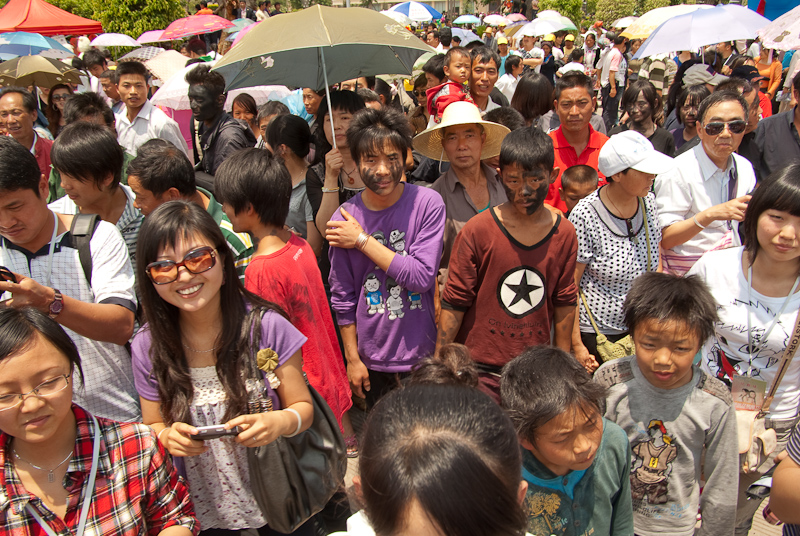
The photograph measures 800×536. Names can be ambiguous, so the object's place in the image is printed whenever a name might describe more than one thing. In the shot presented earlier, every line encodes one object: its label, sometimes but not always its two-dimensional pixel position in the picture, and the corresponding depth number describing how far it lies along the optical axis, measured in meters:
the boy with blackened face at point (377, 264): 2.83
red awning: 10.74
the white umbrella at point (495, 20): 21.93
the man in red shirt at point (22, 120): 4.45
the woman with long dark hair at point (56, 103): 6.46
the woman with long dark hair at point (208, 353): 1.84
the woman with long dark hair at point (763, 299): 2.29
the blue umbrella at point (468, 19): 21.33
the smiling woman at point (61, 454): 1.50
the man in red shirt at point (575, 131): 4.22
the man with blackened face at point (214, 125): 4.93
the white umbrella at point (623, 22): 15.97
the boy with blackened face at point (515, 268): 2.61
